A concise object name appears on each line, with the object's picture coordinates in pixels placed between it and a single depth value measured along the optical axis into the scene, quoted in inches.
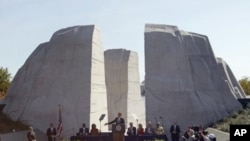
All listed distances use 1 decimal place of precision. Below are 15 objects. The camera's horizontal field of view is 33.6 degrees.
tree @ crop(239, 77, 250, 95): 2344.5
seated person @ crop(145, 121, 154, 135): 867.7
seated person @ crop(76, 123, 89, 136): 915.0
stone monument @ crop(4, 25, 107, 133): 1057.5
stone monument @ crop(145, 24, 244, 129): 1077.1
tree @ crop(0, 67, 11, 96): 2074.3
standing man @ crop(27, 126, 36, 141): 765.9
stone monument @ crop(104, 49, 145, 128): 1417.3
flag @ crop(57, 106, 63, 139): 919.7
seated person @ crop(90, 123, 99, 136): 893.8
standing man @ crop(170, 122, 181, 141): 911.0
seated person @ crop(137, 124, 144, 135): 875.3
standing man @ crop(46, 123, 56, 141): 904.3
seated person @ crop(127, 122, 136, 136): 867.4
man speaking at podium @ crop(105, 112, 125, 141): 753.6
